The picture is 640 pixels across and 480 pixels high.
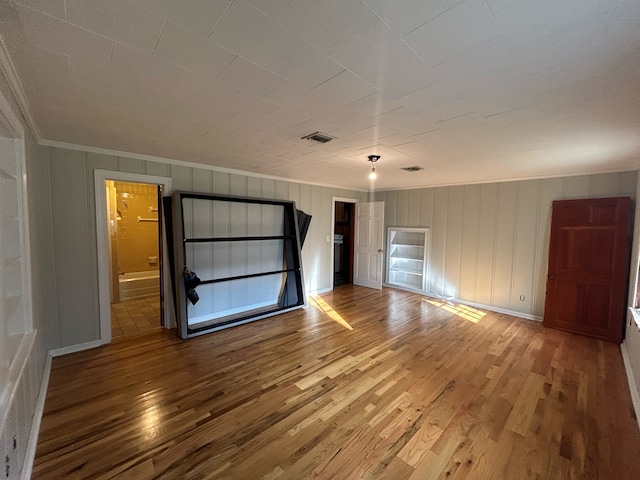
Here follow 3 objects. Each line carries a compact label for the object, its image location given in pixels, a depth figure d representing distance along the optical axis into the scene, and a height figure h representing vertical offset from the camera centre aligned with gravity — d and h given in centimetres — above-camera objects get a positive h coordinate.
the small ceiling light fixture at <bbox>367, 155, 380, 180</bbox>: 327 +82
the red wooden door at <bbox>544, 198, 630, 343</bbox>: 363 -56
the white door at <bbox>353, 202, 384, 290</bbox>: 618 -45
